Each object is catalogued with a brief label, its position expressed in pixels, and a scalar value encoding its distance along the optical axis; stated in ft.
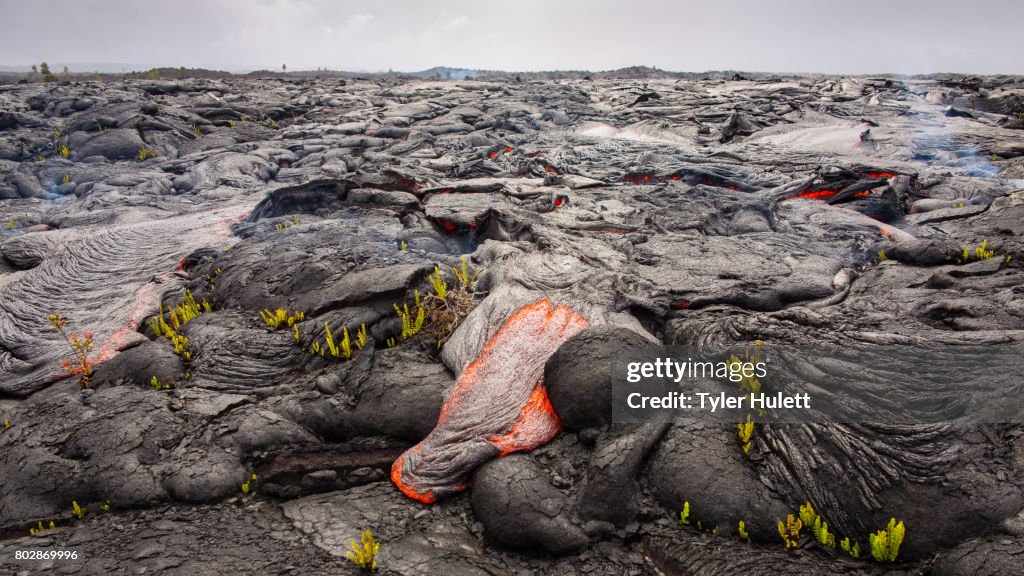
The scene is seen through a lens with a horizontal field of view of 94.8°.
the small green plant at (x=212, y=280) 24.86
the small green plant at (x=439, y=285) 21.11
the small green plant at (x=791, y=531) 11.38
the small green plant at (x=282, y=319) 20.76
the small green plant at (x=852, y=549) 10.88
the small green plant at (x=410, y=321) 20.06
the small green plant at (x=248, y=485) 14.60
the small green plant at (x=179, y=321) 19.49
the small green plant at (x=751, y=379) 14.33
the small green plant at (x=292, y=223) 32.32
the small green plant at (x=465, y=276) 22.84
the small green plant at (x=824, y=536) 11.23
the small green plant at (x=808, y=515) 11.60
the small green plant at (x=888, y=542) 10.40
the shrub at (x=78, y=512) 13.85
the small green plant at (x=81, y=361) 18.54
